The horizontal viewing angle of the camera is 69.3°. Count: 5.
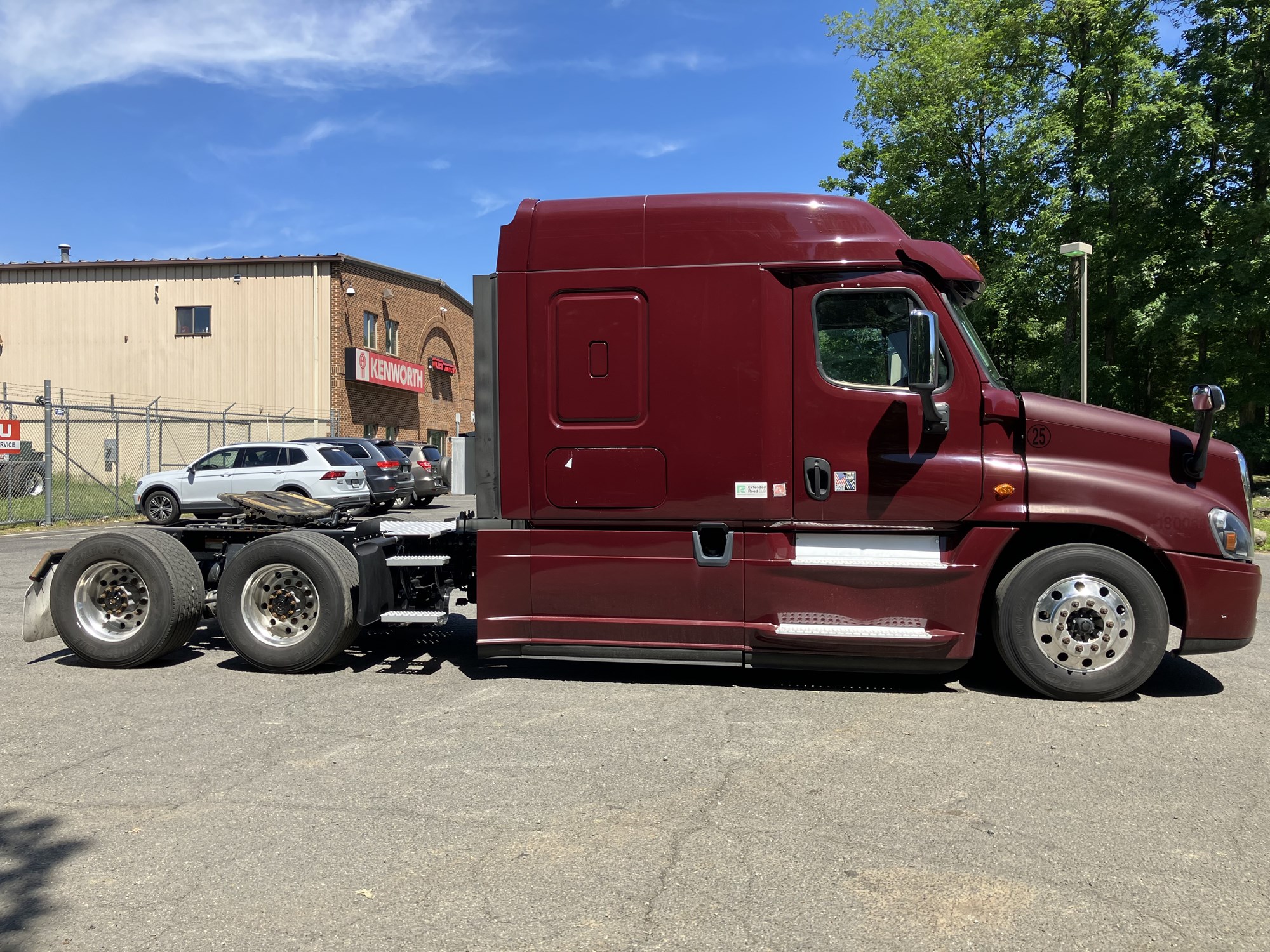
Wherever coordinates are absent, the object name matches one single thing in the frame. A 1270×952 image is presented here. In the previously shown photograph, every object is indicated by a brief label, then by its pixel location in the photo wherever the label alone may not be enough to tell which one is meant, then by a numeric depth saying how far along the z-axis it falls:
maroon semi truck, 5.27
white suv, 17.25
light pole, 14.81
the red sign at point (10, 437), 16.86
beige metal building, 30.55
